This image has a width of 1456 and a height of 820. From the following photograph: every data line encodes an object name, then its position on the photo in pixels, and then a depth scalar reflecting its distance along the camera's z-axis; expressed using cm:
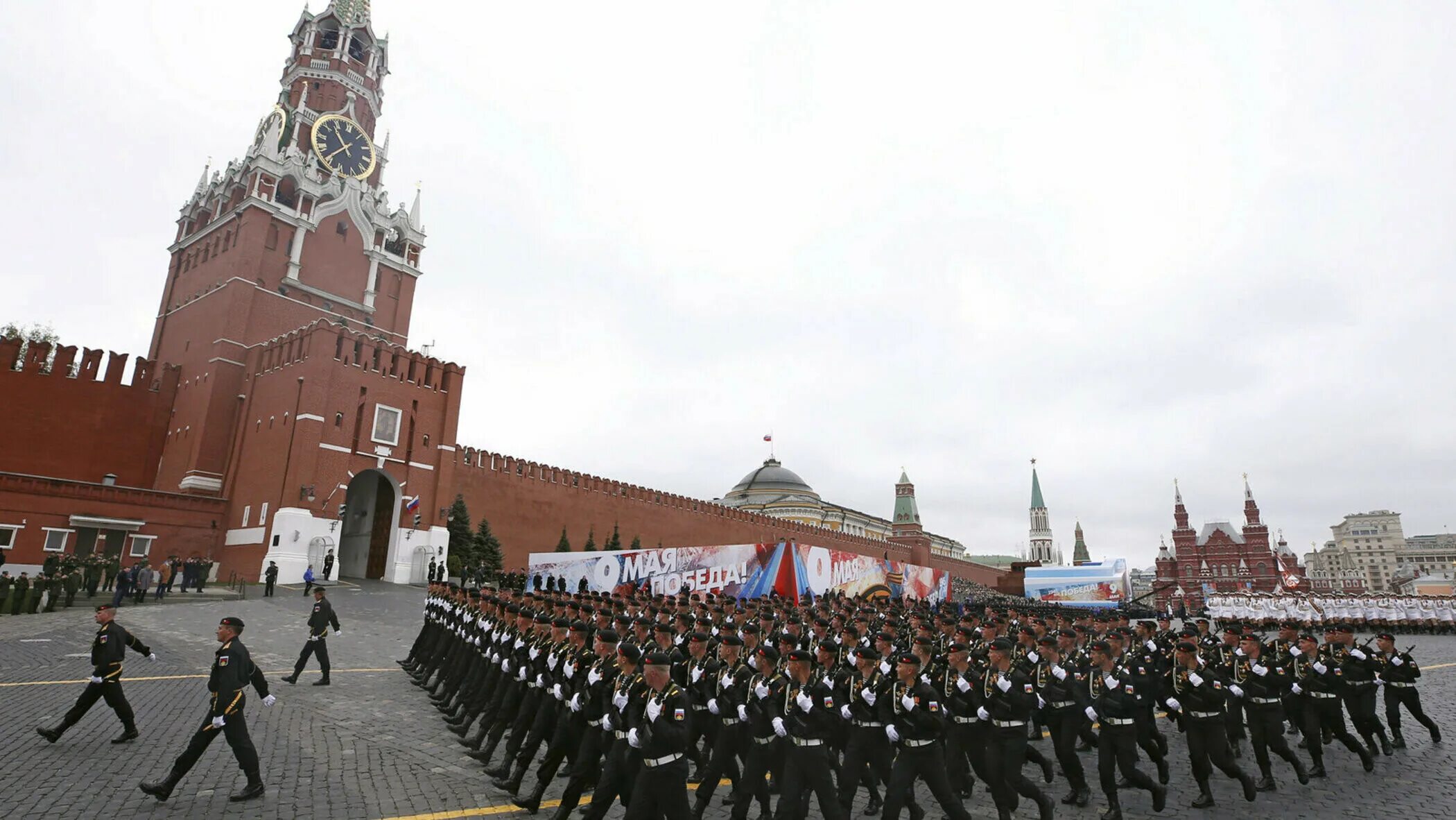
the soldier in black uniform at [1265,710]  776
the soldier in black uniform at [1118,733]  676
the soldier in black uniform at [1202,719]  705
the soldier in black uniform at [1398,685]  966
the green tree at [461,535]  3347
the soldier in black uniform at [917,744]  585
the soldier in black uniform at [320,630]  1087
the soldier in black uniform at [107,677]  725
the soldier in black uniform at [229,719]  596
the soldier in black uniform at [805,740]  570
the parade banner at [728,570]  2533
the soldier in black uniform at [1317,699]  845
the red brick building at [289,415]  2880
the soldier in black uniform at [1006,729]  658
